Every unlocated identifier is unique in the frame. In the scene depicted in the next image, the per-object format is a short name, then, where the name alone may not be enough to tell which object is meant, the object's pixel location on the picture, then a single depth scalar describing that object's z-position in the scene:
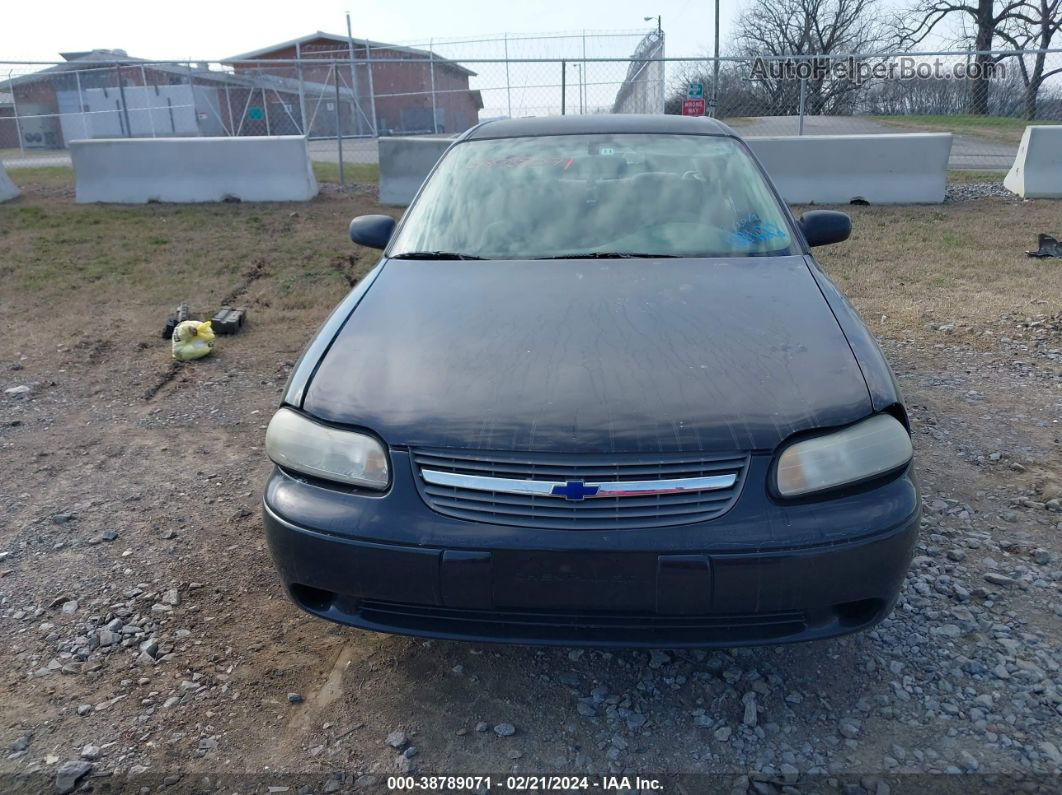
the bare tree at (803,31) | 38.25
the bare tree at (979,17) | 31.46
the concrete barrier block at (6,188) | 11.33
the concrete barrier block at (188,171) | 11.01
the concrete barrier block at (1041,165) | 10.53
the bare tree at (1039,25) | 31.33
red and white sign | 13.43
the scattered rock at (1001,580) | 2.75
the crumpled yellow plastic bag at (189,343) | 5.28
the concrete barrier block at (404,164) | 10.60
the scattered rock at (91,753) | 2.11
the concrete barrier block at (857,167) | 10.31
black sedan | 1.94
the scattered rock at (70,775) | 2.02
